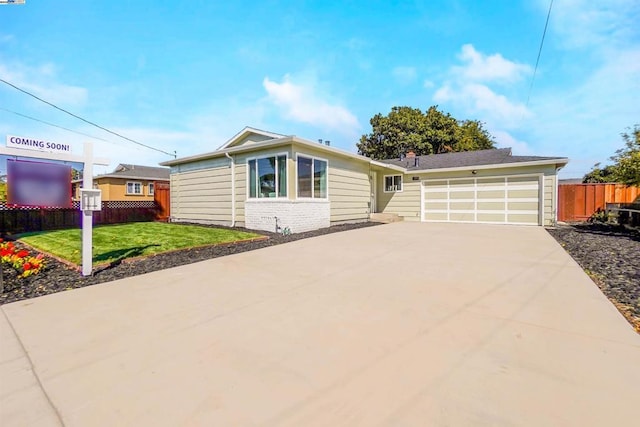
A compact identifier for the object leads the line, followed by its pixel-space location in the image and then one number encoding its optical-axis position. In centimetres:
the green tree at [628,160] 903
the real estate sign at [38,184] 471
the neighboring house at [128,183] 2148
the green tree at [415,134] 2989
